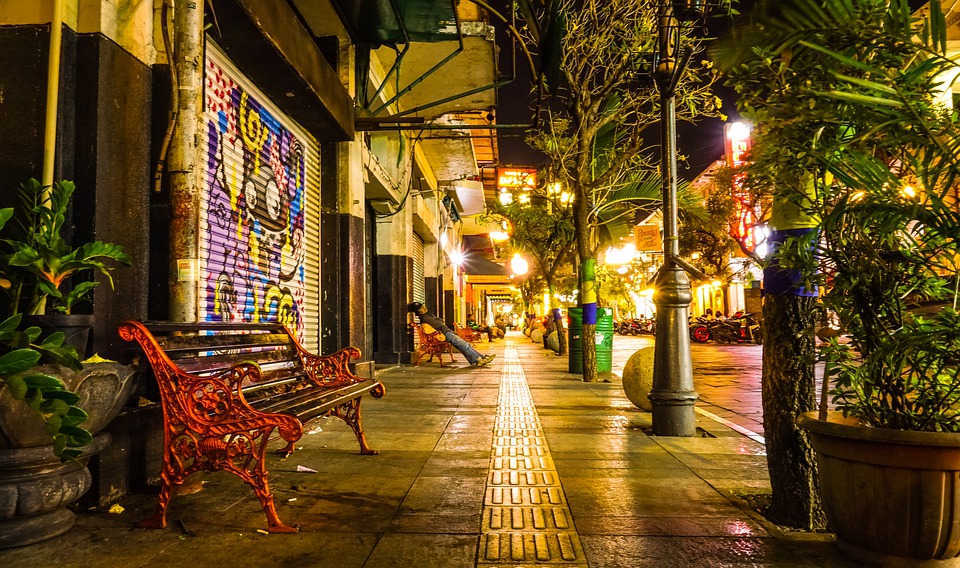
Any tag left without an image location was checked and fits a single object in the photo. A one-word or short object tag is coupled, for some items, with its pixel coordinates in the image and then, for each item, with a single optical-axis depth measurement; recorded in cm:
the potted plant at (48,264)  317
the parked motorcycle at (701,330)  2611
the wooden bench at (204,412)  320
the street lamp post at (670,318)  587
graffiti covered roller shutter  578
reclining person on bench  1369
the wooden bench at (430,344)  1412
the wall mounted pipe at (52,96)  357
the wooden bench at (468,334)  1834
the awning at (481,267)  3309
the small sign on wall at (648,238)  2988
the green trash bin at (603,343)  1191
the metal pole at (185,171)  403
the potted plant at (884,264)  253
